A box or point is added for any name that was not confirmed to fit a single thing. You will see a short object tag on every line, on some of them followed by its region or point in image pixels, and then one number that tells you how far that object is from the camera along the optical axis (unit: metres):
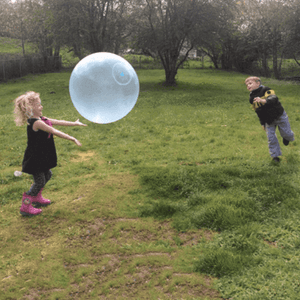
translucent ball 3.68
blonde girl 4.25
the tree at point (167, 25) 17.11
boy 5.85
